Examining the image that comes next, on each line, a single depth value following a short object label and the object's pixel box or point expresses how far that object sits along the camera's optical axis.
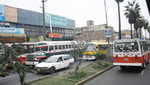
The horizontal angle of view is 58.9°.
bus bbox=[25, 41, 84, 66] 13.91
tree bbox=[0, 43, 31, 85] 5.52
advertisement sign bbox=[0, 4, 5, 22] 28.26
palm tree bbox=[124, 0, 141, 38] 25.91
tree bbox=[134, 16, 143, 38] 29.52
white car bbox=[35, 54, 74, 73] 10.98
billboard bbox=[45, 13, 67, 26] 36.34
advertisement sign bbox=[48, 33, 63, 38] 28.72
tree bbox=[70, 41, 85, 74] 9.67
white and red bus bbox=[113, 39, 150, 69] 10.09
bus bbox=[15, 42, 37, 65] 14.41
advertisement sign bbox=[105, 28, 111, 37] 18.52
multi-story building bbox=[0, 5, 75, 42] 29.87
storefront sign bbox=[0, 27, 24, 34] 22.50
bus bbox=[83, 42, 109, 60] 18.42
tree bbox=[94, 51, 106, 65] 12.89
